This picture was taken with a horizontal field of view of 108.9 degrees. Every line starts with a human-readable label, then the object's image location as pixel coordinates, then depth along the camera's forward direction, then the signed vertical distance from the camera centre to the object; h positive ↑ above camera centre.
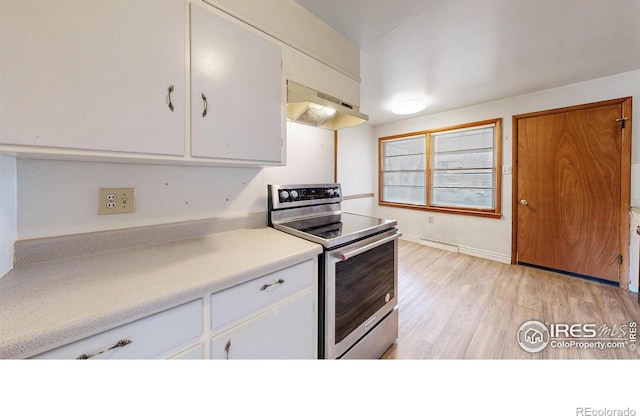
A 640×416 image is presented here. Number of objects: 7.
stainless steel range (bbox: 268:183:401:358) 1.14 -0.37
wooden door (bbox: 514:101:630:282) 2.34 +0.17
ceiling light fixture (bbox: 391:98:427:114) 2.93 +1.28
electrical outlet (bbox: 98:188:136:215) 1.03 +0.01
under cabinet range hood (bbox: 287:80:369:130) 1.37 +0.66
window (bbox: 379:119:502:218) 3.21 +0.57
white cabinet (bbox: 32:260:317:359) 0.60 -0.40
